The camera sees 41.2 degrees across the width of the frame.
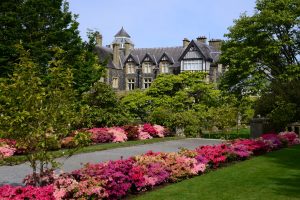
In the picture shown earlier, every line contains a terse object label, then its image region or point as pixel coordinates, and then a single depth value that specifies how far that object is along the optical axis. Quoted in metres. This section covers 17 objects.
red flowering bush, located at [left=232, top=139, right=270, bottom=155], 17.70
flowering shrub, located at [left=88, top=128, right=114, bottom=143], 23.92
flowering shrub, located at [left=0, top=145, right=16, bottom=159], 17.66
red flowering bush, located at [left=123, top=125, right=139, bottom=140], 26.00
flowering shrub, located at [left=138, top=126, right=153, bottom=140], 26.78
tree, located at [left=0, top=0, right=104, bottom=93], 30.44
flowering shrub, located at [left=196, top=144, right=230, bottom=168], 14.06
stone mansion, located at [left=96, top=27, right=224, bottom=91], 60.38
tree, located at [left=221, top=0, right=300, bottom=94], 33.03
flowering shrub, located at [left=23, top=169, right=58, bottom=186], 9.70
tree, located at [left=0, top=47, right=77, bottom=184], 8.66
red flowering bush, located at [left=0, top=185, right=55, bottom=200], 8.36
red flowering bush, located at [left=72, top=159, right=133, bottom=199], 9.91
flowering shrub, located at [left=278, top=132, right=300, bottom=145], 22.12
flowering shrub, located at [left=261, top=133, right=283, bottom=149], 19.69
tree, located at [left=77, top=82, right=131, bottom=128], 27.52
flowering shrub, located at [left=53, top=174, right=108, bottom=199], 9.05
